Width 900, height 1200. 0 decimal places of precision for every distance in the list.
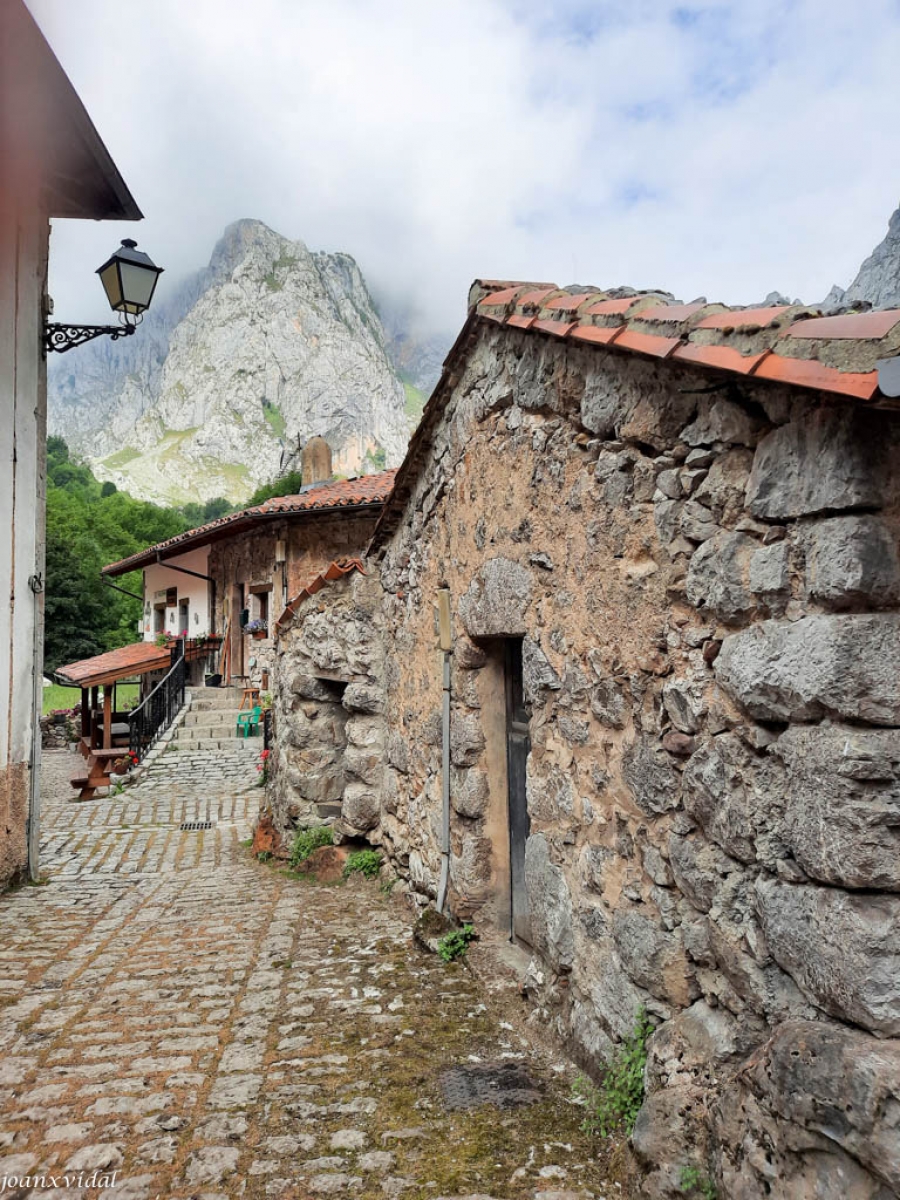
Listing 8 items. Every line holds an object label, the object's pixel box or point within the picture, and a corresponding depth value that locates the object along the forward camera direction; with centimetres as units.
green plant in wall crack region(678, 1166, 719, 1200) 193
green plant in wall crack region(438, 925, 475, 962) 406
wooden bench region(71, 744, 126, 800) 1105
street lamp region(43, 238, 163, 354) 634
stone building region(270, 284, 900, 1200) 168
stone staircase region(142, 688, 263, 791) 1192
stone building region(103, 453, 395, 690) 1433
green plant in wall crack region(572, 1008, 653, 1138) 241
